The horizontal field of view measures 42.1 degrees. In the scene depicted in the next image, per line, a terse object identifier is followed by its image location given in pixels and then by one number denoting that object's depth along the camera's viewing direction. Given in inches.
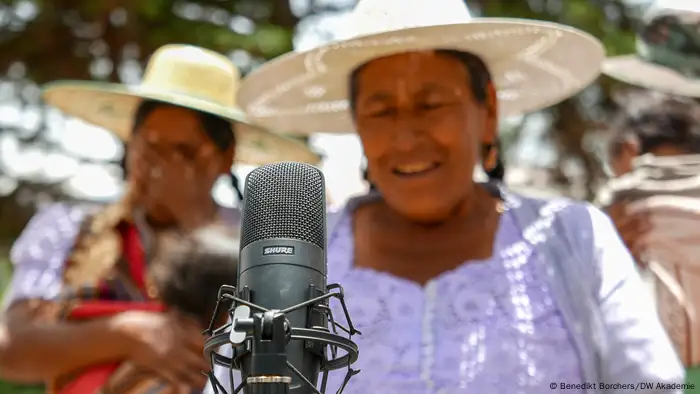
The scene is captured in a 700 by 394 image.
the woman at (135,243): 110.1
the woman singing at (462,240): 78.5
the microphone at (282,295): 46.6
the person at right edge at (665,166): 104.1
